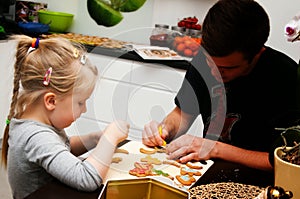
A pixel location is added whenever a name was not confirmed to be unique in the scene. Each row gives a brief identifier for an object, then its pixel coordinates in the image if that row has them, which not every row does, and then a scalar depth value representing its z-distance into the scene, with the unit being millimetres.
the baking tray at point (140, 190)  688
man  1055
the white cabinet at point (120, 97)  849
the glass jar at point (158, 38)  1219
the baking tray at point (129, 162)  916
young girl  935
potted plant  800
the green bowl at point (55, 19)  3170
